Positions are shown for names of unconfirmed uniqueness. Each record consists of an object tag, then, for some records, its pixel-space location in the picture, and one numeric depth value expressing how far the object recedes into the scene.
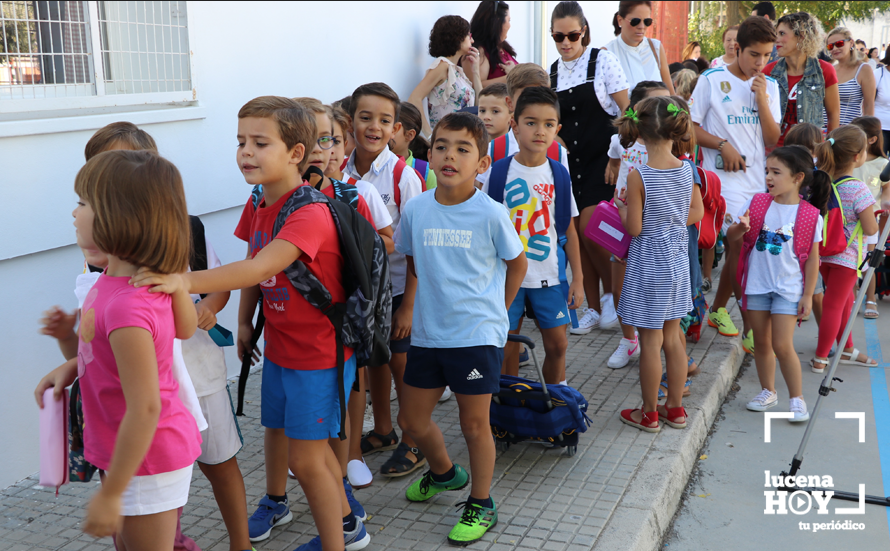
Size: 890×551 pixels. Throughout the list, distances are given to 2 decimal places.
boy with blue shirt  2.95
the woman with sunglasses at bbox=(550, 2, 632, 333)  5.36
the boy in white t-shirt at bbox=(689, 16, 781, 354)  5.43
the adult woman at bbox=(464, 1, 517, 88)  6.46
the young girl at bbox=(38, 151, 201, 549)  1.84
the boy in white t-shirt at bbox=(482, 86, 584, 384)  3.69
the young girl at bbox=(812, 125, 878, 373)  4.96
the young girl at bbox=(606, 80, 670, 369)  4.88
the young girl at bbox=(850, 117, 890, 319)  5.62
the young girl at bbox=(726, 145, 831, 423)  4.37
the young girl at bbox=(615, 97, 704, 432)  3.86
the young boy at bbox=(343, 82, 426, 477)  3.60
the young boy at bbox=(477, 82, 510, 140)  4.58
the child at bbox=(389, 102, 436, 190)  4.00
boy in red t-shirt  2.52
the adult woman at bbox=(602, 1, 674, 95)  5.92
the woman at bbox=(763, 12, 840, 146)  6.05
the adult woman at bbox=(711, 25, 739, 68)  9.42
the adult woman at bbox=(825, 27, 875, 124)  7.91
